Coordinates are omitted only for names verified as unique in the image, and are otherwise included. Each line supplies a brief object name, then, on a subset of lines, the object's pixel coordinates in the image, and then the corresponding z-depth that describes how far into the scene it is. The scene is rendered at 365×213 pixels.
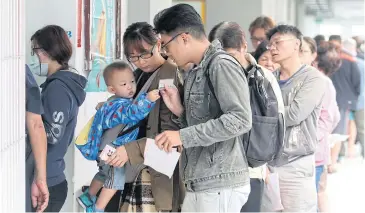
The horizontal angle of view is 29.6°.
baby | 3.57
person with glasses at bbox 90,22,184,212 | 3.59
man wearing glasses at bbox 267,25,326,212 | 4.50
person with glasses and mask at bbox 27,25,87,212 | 3.93
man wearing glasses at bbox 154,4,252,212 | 2.95
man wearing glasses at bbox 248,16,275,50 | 6.04
